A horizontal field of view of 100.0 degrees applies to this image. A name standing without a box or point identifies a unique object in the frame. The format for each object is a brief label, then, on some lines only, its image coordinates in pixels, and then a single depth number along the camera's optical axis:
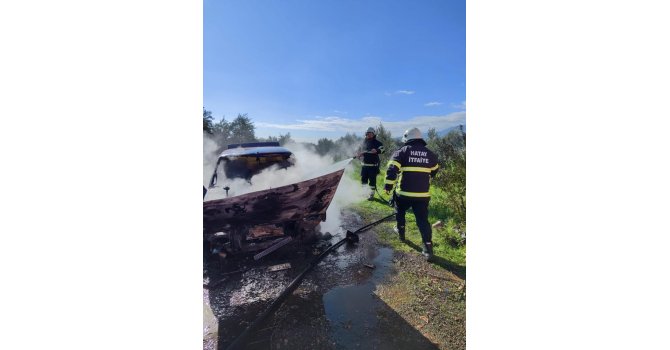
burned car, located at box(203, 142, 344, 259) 2.45
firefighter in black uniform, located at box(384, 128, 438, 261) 2.60
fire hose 2.27
